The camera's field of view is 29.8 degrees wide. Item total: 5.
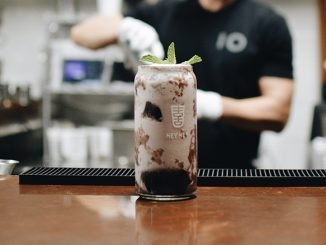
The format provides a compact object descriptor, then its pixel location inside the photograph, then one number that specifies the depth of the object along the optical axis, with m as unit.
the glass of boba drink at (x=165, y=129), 0.90
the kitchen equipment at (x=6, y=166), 1.19
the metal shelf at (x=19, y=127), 3.89
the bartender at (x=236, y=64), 2.15
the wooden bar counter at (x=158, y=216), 0.71
